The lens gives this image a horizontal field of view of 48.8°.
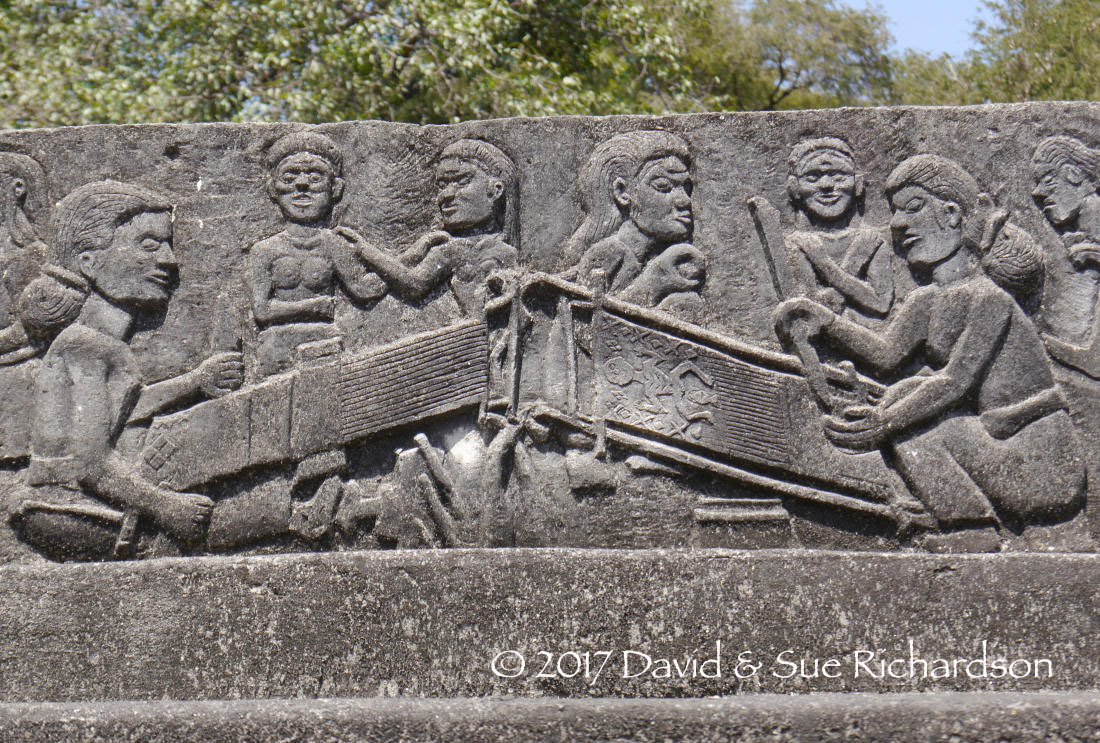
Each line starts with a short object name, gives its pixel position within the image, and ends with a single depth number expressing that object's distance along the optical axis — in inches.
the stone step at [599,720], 159.5
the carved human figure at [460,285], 175.6
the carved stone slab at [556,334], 176.4
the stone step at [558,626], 169.0
